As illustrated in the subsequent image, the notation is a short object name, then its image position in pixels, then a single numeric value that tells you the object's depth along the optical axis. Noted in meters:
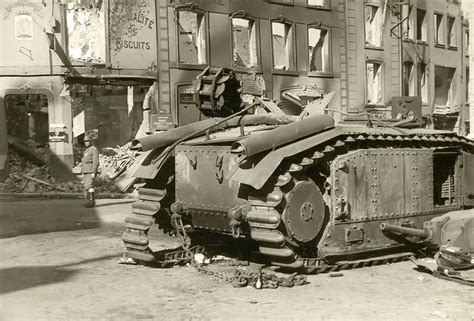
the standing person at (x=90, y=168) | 15.71
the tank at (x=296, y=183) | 7.54
